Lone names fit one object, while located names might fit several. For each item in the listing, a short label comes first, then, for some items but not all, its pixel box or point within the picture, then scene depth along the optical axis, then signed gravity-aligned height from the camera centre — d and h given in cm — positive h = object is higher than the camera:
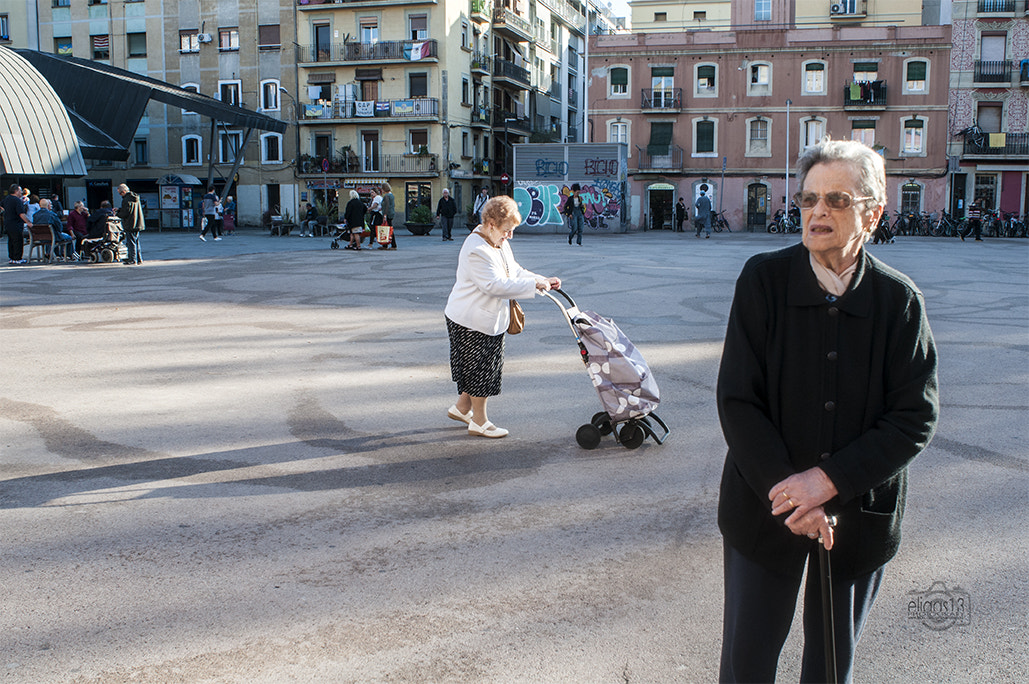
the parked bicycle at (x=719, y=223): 4990 -37
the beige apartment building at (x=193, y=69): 5419 +806
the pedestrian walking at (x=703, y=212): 3784 +13
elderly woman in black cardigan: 237 -45
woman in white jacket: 616 -54
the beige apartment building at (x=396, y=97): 5247 +638
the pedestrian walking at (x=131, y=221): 2078 -8
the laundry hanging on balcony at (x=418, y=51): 5166 +849
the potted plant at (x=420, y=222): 3853 -21
